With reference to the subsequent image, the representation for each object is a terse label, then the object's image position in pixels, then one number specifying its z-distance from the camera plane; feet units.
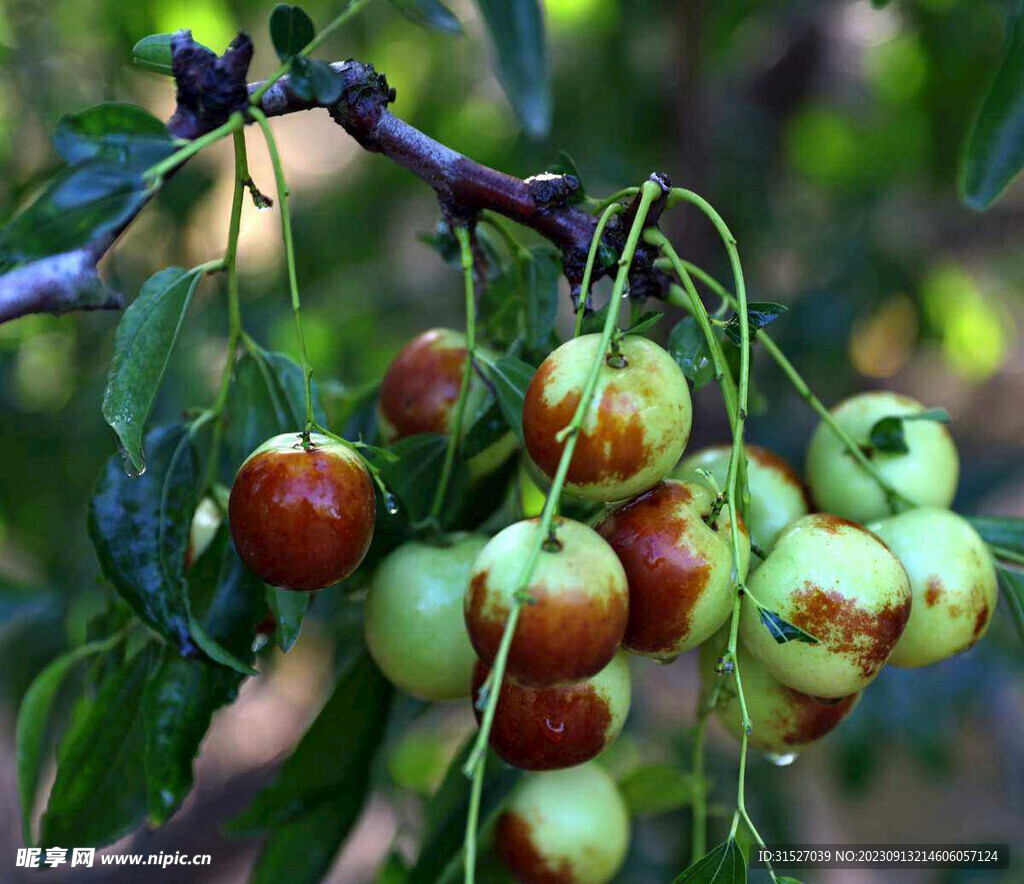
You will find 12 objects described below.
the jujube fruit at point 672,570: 1.78
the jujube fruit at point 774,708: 1.90
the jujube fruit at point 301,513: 1.78
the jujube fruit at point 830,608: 1.82
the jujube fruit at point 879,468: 1.99
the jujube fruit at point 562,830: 2.02
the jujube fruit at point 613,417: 1.75
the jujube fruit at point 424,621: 1.90
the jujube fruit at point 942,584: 1.90
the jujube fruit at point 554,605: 1.70
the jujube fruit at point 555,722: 1.81
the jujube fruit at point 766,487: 1.95
